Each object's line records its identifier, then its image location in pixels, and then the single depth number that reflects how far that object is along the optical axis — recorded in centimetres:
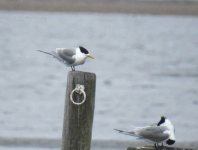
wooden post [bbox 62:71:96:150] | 1708
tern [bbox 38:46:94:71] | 1957
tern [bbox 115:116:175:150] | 1770
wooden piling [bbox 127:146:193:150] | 1657
